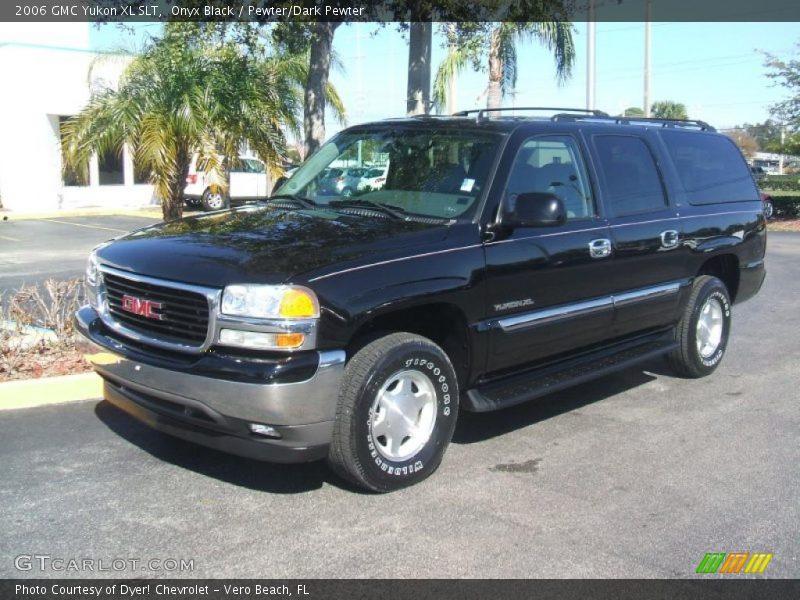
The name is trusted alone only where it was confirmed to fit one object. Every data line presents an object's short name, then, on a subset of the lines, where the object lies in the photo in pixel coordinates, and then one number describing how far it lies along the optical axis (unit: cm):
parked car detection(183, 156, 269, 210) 2398
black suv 403
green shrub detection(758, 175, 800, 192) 3362
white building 2455
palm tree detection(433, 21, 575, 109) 1250
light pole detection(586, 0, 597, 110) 1787
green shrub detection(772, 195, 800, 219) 2555
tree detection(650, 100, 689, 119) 8367
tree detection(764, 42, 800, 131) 2553
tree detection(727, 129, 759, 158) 7750
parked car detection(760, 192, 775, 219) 2502
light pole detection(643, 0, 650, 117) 3012
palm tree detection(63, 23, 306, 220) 844
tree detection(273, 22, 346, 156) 900
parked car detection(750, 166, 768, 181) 3665
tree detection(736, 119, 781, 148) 2636
